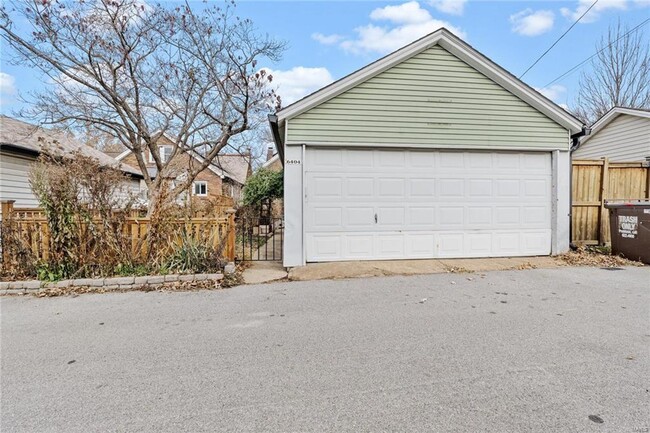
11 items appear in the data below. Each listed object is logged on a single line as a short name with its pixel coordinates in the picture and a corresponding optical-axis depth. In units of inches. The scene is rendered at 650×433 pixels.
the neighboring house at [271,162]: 790.2
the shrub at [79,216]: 214.1
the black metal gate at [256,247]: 321.4
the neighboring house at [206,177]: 965.8
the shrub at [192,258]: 229.8
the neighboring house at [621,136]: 442.3
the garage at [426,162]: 273.3
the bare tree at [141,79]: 369.1
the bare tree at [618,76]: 671.1
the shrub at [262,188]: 567.3
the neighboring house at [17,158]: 345.7
